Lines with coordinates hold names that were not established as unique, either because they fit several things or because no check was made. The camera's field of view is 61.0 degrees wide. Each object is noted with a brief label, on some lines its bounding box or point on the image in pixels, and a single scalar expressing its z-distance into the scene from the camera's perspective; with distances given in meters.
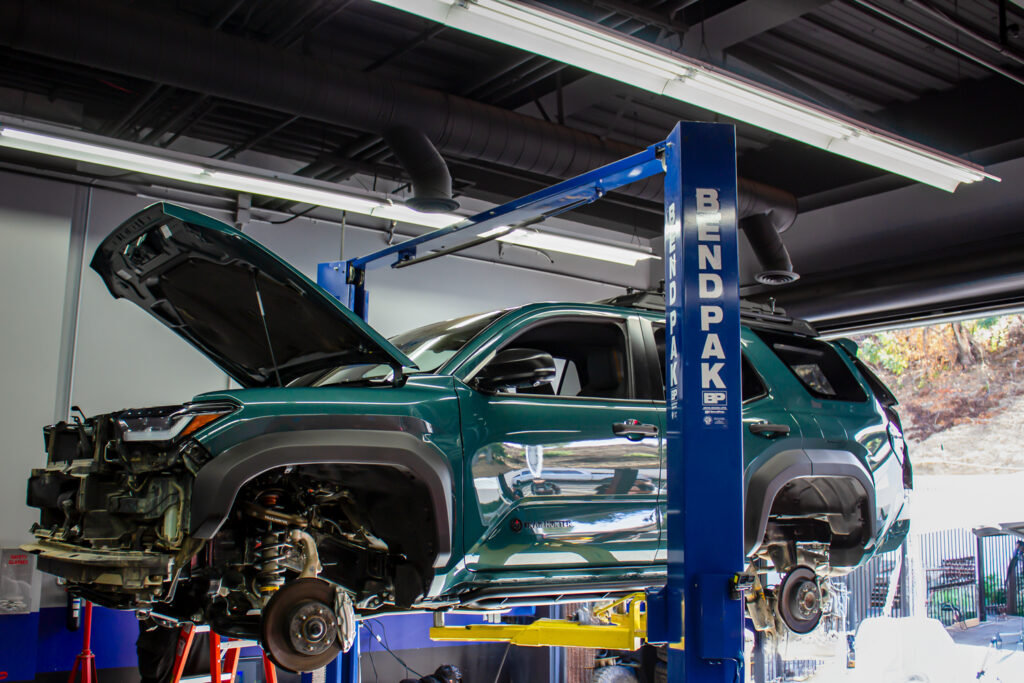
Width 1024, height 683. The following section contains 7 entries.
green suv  3.21
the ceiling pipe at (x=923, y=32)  6.34
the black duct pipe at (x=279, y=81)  5.46
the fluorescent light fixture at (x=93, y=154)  6.02
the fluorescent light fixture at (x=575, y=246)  7.88
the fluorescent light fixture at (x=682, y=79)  4.43
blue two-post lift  3.19
